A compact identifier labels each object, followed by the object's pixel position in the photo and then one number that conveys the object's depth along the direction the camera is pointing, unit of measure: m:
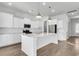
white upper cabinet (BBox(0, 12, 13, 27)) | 3.02
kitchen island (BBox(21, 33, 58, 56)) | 1.92
